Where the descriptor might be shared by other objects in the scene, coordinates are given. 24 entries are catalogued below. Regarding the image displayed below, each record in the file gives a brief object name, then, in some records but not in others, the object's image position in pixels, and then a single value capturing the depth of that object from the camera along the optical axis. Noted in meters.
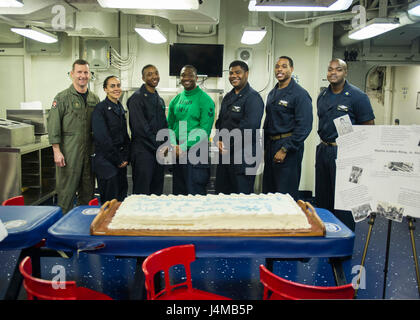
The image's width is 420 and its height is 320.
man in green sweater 3.90
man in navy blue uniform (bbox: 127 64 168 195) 3.87
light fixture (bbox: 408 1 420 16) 3.78
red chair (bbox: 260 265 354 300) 1.45
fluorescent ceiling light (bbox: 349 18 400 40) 4.15
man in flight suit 3.72
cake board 1.91
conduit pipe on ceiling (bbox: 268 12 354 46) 5.03
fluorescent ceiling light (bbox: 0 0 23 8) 3.11
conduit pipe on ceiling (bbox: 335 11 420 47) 4.37
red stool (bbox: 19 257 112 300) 1.45
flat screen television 5.81
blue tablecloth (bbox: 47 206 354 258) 1.88
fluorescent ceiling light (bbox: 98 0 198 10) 3.26
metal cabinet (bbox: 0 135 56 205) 4.38
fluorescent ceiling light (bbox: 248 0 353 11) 3.02
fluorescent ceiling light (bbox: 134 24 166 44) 4.57
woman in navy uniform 3.68
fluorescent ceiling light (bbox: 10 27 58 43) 4.77
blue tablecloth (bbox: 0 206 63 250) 1.91
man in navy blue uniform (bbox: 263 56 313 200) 3.64
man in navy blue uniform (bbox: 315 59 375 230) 3.45
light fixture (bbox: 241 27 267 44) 4.79
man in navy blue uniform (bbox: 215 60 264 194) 3.69
